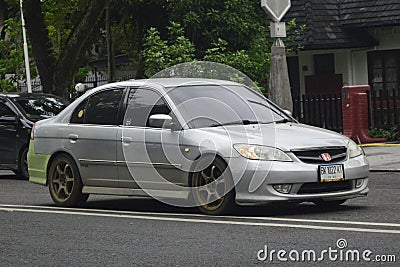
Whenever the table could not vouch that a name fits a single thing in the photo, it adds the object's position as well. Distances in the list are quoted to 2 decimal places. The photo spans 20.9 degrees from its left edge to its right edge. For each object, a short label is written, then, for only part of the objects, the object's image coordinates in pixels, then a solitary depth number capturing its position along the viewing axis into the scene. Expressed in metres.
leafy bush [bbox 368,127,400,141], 24.02
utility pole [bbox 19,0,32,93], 38.06
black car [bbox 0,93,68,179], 19.72
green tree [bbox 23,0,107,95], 27.67
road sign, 19.98
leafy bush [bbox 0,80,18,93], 40.91
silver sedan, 11.21
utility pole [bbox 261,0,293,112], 20.16
